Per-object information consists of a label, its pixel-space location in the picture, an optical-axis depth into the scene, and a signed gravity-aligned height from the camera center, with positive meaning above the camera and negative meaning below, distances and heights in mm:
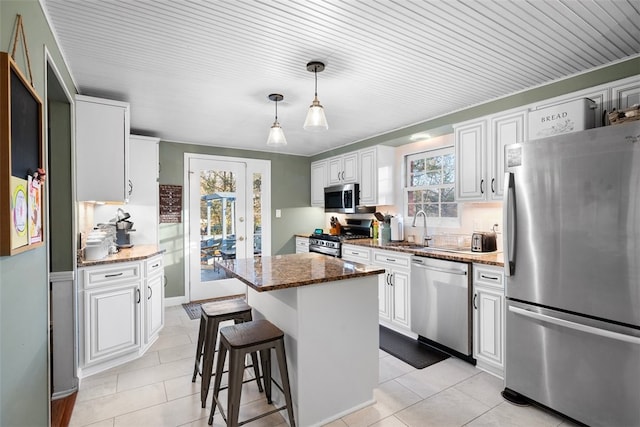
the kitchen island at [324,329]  1918 -736
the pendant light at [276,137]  2510 +595
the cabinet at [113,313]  2551 -840
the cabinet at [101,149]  2666 +549
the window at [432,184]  3691 +342
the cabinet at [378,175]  4211 +497
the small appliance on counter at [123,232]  3414 -193
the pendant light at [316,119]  2090 +608
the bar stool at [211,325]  2121 -788
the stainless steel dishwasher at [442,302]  2777 -829
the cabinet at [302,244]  5212 -521
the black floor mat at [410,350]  2838 -1303
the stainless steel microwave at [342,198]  4520 +219
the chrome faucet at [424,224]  3771 -144
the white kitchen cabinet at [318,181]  5314 +537
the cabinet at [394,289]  3348 -830
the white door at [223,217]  4723 -59
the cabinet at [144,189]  3812 +301
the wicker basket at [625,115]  1859 +571
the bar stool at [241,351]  1741 -773
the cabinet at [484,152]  2768 +562
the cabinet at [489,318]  2520 -853
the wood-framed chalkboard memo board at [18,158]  1030 +207
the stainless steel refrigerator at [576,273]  1743 -371
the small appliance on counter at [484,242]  3039 -284
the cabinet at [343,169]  4609 +660
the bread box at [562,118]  2293 +697
